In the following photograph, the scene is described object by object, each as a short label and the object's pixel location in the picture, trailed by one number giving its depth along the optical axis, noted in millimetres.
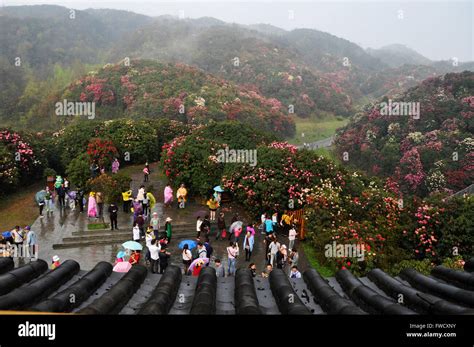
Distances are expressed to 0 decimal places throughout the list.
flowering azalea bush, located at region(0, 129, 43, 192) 20062
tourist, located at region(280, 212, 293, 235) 16328
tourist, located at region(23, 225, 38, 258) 13211
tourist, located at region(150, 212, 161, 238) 13823
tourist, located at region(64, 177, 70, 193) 18069
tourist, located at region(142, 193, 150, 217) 16431
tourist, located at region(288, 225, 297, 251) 14562
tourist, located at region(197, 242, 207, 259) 11871
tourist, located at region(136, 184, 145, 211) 16266
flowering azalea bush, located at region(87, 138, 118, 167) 21469
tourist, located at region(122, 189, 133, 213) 17219
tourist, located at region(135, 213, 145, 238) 14220
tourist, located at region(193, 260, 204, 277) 10917
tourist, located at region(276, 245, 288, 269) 12586
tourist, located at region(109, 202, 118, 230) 15303
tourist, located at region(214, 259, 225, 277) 10915
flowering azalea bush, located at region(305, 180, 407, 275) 13602
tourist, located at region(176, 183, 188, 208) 18094
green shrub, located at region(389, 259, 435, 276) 12906
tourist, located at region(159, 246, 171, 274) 11797
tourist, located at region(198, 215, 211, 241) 14794
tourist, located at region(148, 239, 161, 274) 12039
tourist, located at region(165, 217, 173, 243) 14309
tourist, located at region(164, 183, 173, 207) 18108
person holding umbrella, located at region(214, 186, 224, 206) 17764
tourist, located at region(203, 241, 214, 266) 12305
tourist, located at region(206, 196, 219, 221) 17250
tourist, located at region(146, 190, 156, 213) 16594
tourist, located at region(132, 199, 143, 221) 16250
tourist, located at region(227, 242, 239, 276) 12136
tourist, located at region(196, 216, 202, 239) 14797
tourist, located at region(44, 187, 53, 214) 17234
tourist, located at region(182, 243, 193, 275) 11961
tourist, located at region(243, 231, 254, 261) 13649
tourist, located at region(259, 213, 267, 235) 15445
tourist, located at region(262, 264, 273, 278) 11477
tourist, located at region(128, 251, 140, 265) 11933
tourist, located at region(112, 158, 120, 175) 21641
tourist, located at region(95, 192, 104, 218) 17047
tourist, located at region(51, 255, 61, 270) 11045
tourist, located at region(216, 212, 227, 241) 15547
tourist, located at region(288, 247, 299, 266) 12945
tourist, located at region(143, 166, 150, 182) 20953
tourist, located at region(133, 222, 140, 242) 14078
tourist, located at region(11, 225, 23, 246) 13094
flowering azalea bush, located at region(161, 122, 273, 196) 19359
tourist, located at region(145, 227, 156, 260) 12278
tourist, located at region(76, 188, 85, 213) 17781
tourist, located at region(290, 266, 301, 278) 10542
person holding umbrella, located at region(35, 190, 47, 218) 16969
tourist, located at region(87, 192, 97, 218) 16562
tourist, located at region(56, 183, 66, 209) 17500
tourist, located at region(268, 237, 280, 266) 12961
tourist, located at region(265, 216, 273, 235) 14836
